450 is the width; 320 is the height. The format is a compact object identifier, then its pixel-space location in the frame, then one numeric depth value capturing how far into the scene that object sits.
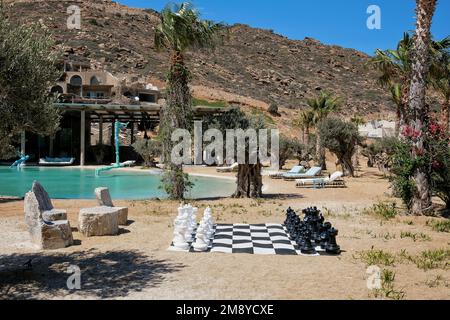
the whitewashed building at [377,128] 52.09
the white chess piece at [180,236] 8.39
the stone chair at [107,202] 11.05
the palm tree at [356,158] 36.04
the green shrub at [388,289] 5.81
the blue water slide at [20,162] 33.89
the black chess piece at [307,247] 8.21
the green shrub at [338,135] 26.45
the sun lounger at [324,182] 21.61
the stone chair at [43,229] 8.50
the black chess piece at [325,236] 8.39
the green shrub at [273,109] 60.06
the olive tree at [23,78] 6.50
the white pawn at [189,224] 8.63
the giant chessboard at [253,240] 8.43
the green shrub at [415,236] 9.87
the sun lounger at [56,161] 36.09
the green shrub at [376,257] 7.62
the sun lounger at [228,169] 31.89
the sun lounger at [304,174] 24.83
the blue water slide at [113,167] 31.02
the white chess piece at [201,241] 8.29
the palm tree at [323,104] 35.12
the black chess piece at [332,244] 8.23
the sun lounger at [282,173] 26.48
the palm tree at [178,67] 15.70
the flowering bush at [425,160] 13.26
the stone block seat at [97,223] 9.73
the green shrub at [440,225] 10.99
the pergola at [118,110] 33.53
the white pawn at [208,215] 9.29
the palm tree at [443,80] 23.22
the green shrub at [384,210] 12.96
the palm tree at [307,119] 38.09
